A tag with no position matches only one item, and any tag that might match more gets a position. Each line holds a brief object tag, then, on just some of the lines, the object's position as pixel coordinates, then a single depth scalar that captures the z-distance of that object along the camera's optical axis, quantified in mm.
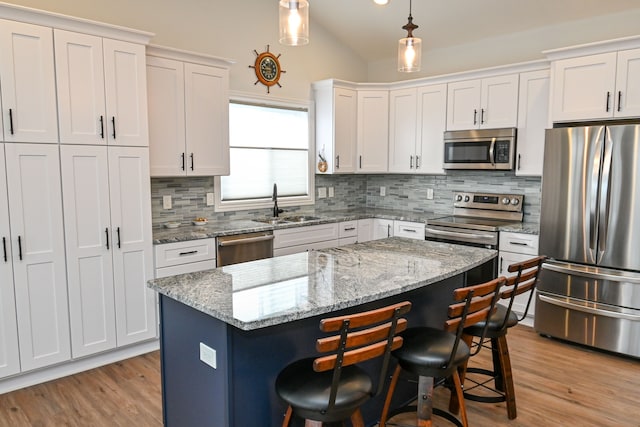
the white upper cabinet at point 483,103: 4387
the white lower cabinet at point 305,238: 4359
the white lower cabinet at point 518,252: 4062
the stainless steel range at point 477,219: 4316
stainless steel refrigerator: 3420
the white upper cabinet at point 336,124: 5145
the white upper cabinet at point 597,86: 3518
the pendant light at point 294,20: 2307
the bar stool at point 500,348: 2377
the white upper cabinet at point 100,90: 3049
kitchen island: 1841
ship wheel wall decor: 4746
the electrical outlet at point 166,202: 4109
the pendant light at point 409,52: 2879
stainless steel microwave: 4410
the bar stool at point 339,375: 1588
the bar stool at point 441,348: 2031
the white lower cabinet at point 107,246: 3150
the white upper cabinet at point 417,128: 4949
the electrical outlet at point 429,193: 5406
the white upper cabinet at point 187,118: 3693
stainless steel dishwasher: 3889
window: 4672
